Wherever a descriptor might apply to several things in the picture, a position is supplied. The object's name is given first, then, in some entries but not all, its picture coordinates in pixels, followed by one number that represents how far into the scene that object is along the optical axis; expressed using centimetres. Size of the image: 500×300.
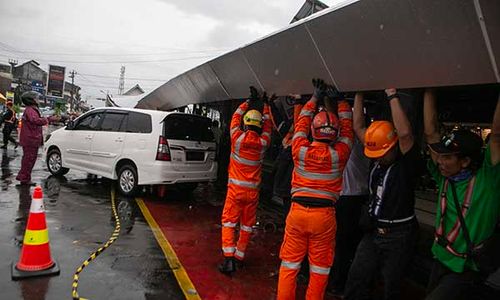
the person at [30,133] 771
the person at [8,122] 1410
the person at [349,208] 415
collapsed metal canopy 230
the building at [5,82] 5897
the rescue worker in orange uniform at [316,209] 328
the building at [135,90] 3649
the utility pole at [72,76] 8381
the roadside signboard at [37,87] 6650
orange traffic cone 393
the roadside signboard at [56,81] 7025
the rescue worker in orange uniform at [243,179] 444
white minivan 742
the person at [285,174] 476
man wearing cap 245
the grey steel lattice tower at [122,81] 7632
